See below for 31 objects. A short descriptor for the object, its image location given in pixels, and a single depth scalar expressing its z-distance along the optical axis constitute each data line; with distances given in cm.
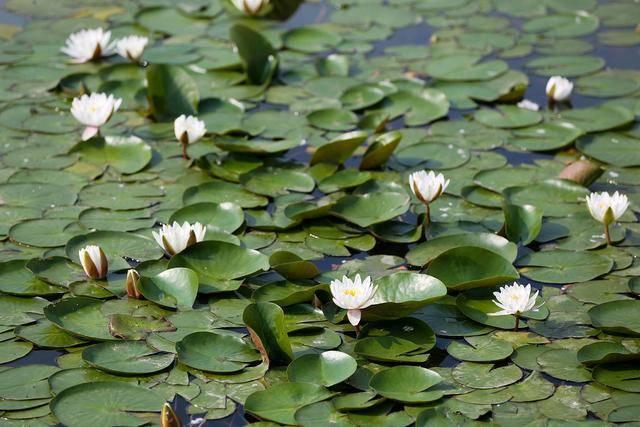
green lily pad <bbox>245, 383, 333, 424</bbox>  626
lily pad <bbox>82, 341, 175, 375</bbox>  664
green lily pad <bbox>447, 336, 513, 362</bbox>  684
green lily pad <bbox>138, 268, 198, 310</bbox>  739
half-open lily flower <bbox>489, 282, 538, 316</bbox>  696
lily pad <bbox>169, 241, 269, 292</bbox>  770
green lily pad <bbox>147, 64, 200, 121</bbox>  1053
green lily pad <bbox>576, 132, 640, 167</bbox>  965
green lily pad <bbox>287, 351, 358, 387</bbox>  652
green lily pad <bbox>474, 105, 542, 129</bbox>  1038
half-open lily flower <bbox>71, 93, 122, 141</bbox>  969
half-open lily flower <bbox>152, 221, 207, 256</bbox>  777
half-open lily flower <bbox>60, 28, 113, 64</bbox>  1162
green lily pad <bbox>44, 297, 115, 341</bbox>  701
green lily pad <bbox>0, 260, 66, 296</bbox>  755
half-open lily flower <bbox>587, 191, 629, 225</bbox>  805
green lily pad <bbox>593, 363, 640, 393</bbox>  651
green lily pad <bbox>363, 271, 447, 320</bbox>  702
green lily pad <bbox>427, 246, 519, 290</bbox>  756
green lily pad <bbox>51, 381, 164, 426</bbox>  618
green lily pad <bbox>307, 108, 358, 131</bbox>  1040
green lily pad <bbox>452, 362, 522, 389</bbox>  659
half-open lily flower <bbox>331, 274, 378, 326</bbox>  682
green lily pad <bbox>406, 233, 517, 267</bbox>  796
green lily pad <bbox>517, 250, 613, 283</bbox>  783
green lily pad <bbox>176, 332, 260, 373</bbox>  670
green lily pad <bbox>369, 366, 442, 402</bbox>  640
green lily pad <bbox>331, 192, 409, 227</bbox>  849
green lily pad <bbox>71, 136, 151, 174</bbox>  967
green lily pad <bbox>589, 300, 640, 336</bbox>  704
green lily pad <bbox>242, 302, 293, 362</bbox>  674
